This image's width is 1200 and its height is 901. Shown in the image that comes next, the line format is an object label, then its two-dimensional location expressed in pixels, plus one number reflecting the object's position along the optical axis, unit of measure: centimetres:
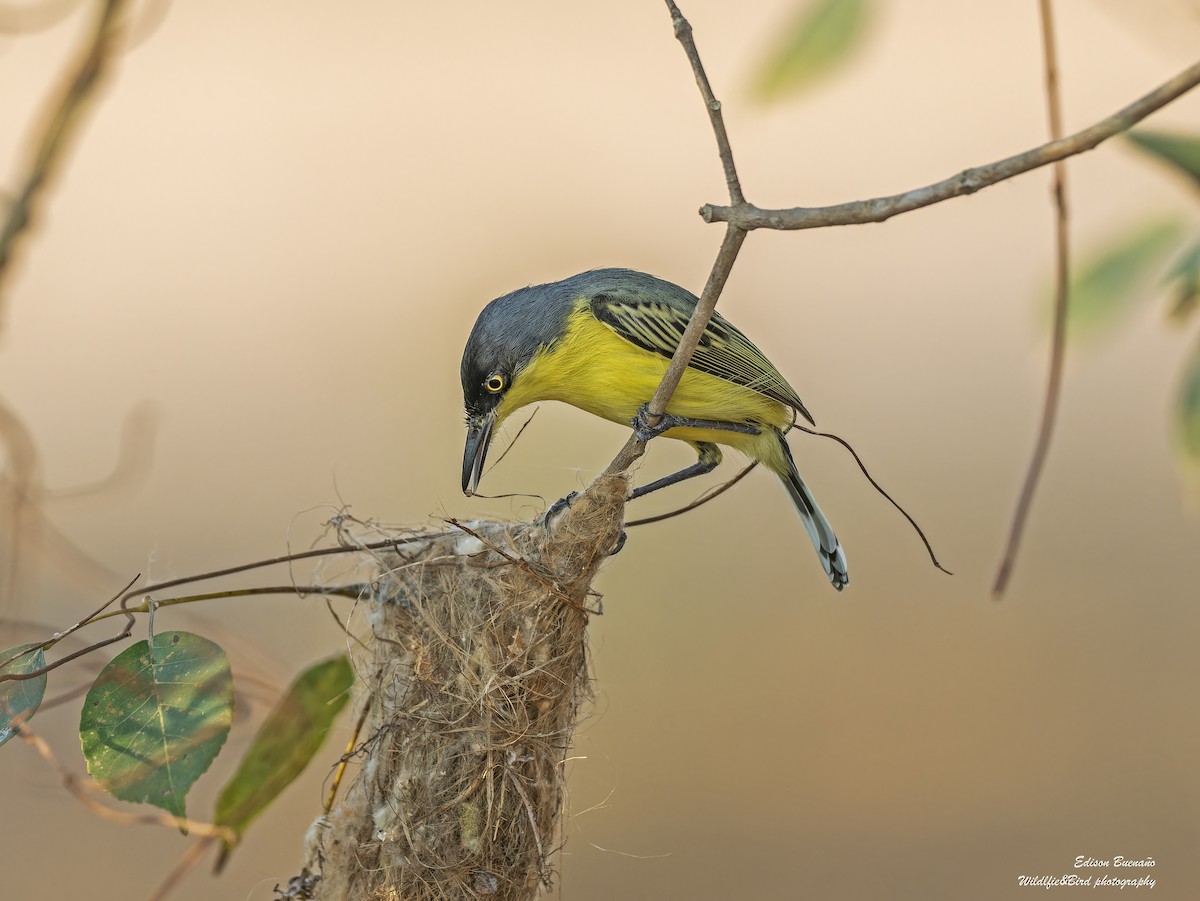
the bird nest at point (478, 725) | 351
